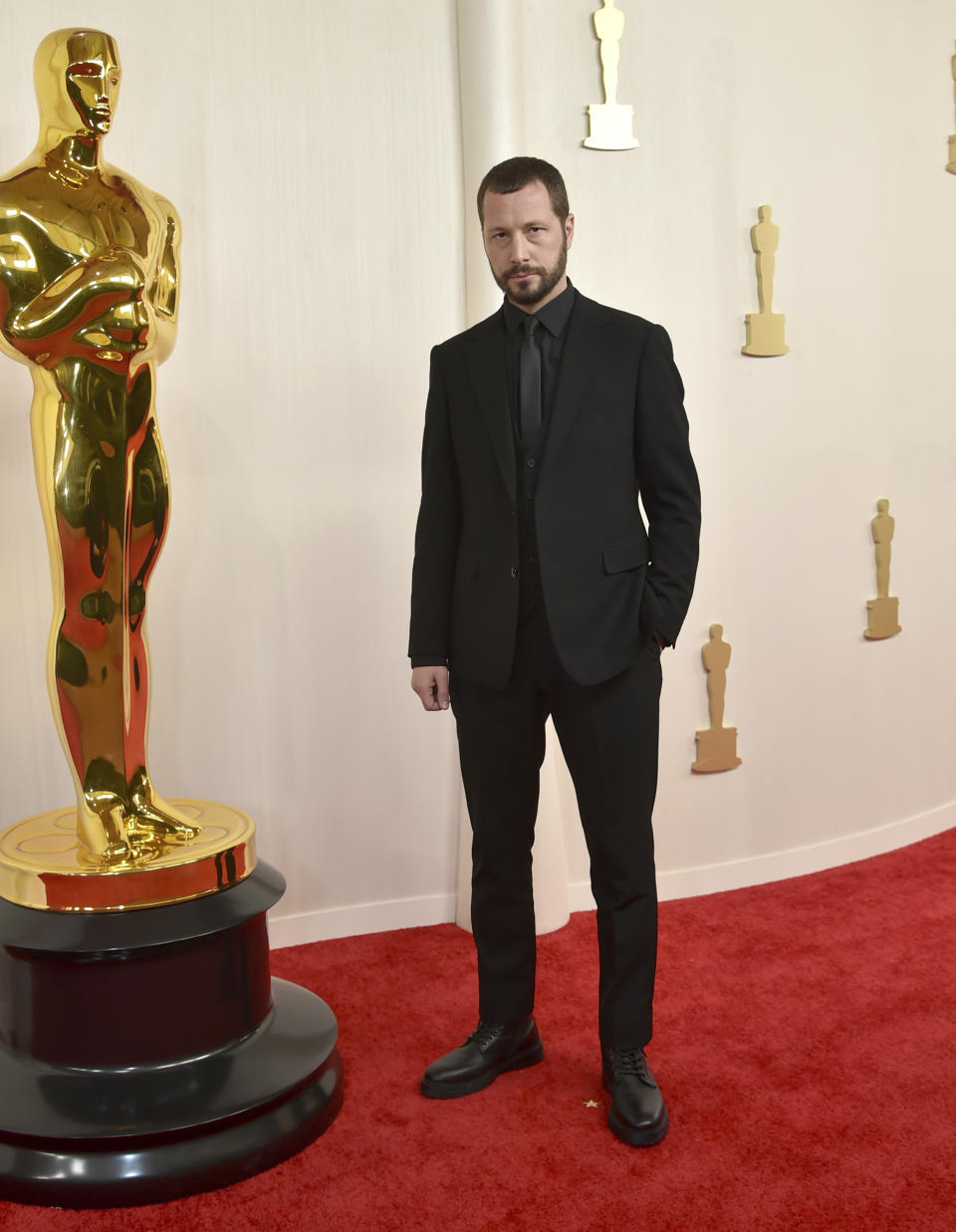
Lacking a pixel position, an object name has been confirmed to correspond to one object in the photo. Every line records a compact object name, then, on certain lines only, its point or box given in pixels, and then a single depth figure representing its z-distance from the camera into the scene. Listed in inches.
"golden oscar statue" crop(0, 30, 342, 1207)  73.0
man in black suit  76.1
